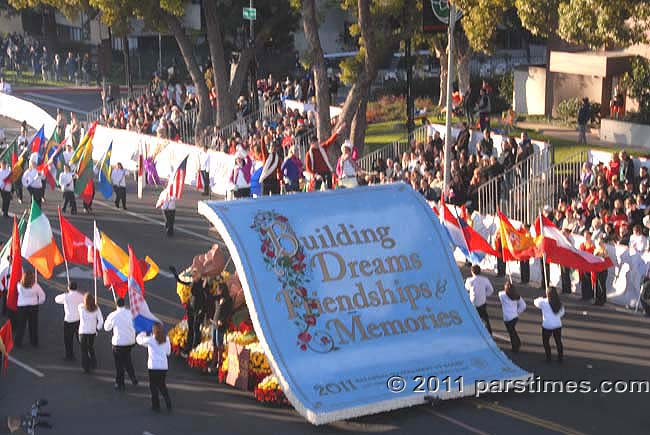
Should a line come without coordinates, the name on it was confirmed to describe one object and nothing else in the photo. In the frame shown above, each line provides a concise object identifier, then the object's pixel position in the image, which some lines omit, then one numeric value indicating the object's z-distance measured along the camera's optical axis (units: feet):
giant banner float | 59.67
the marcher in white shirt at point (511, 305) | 67.20
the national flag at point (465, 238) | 77.82
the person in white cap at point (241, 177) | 102.94
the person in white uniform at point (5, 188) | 103.09
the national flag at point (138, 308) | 62.75
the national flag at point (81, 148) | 98.78
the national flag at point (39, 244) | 71.46
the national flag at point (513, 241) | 75.20
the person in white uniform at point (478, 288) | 68.95
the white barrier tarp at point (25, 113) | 165.97
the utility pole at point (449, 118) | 92.78
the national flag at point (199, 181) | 113.70
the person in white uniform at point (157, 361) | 58.70
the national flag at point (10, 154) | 105.31
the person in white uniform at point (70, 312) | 66.69
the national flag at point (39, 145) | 106.11
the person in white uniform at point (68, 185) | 102.73
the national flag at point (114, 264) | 68.59
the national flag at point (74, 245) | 70.90
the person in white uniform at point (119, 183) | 106.93
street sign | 132.05
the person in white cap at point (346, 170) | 98.37
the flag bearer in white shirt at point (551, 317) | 65.41
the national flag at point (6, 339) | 63.21
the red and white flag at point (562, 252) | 72.84
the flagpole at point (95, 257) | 70.17
